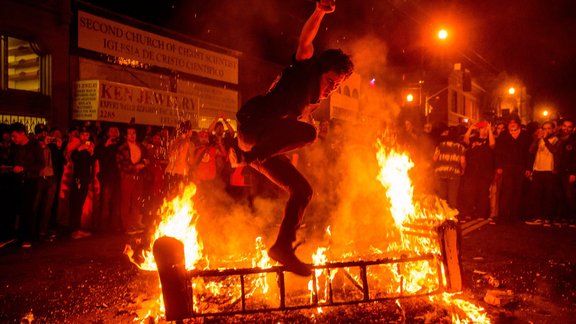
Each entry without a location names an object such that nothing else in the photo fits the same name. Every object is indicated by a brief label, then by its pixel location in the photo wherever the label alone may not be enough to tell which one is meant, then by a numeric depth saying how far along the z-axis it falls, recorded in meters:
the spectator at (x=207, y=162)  8.89
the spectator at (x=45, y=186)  7.82
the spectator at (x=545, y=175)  10.09
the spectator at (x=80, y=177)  8.63
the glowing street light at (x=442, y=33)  17.22
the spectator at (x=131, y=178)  8.84
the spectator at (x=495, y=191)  10.55
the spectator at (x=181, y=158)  8.50
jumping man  3.61
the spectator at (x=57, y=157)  8.45
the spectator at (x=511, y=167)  10.27
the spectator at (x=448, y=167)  10.08
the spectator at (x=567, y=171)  9.80
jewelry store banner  11.45
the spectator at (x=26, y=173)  7.56
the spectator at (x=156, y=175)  9.37
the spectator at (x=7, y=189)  7.57
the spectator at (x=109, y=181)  8.86
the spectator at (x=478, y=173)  10.55
